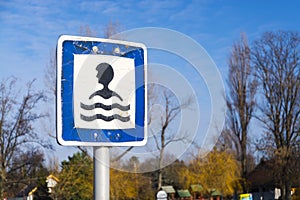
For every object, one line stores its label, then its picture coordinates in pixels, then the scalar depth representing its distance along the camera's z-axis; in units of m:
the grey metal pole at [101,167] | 2.23
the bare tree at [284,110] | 34.72
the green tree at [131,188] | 36.07
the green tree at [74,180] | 37.31
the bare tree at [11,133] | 31.45
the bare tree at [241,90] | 39.38
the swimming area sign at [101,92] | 2.20
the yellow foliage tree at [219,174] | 42.06
